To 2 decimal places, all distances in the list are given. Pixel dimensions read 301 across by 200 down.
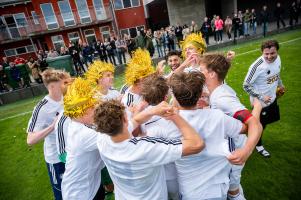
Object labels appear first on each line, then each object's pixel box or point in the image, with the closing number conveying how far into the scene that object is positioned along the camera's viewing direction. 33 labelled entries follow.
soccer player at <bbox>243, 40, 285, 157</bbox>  4.33
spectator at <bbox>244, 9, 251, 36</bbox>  19.03
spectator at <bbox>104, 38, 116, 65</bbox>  16.36
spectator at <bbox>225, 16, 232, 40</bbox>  18.69
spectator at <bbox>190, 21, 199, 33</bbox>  17.30
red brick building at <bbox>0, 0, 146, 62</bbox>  26.25
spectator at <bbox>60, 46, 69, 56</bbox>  15.86
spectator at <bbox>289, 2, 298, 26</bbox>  19.67
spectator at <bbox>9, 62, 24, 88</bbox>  14.72
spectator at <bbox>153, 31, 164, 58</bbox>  17.44
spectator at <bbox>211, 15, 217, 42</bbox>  18.50
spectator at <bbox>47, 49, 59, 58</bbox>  16.60
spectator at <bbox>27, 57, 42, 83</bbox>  15.08
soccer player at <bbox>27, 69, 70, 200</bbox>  3.54
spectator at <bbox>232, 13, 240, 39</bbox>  18.22
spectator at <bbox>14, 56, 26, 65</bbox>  15.63
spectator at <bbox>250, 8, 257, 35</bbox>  19.66
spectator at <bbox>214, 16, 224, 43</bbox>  18.00
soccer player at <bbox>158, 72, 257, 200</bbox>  2.14
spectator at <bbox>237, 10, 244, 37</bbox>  18.70
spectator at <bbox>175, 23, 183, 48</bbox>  18.08
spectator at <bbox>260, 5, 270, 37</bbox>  18.34
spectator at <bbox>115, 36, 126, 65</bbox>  16.56
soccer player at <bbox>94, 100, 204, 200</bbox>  1.96
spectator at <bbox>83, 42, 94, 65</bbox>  16.25
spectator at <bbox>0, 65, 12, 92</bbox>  14.77
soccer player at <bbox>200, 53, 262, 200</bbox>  2.51
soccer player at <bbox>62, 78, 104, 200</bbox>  2.52
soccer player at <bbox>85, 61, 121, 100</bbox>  4.43
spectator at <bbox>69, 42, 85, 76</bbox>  15.54
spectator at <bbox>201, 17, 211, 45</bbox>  17.86
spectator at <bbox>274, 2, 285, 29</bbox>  19.95
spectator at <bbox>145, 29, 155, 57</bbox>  16.12
